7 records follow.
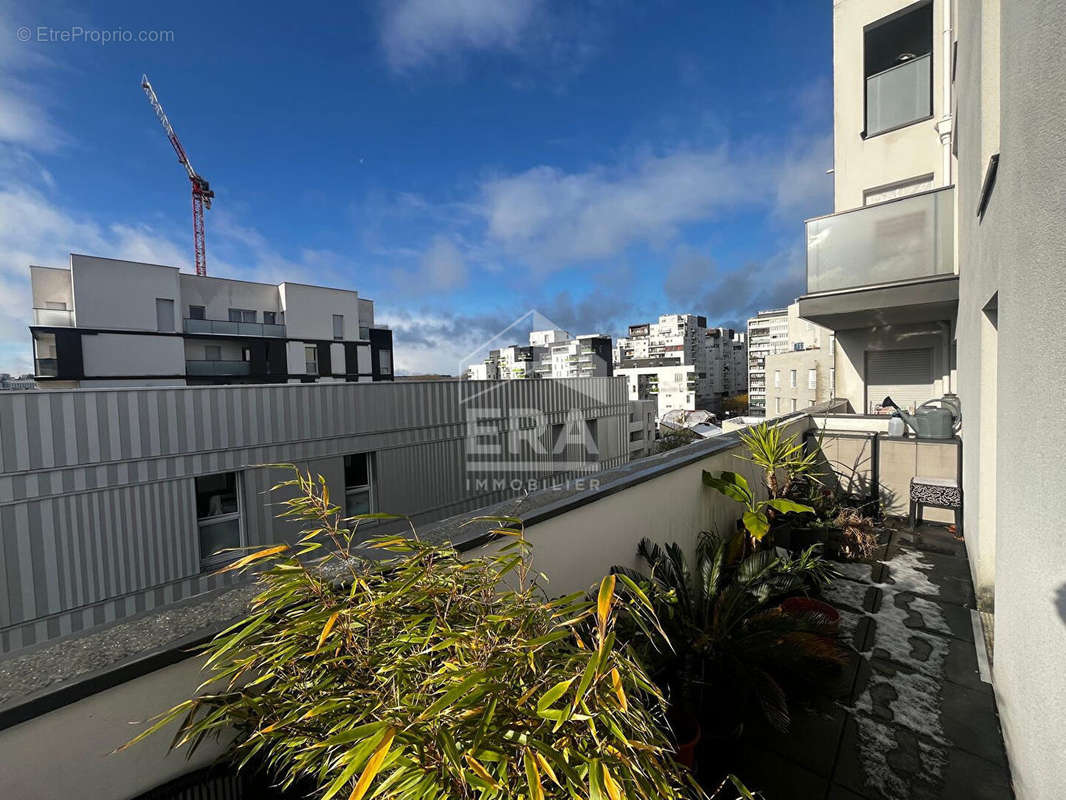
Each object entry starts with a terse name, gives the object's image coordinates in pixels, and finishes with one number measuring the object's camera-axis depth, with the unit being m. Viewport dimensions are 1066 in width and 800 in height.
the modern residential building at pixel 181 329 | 19.91
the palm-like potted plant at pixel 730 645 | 1.83
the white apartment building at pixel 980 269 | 1.30
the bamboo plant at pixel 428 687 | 0.73
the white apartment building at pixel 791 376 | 23.80
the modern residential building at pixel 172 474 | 5.11
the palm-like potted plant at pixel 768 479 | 3.21
